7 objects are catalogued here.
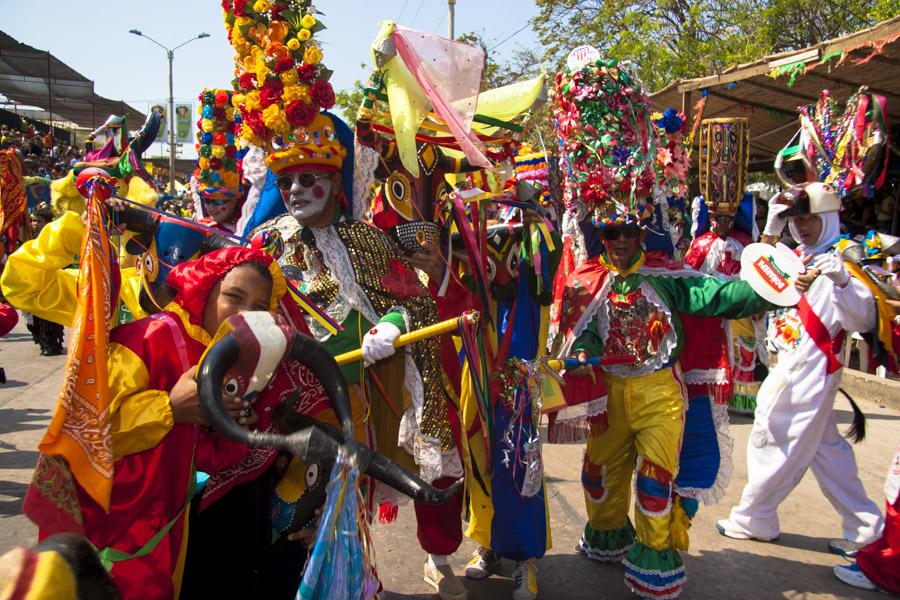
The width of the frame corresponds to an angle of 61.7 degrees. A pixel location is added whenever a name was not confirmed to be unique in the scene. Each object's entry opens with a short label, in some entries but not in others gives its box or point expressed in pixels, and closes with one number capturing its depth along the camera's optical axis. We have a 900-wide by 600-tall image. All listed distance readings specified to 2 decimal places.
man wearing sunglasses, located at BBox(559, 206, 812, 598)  3.55
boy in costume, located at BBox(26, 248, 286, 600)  2.02
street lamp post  22.63
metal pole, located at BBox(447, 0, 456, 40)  16.30
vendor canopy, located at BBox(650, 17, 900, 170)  7.05
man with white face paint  3.27
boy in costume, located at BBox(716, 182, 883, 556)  4.14
